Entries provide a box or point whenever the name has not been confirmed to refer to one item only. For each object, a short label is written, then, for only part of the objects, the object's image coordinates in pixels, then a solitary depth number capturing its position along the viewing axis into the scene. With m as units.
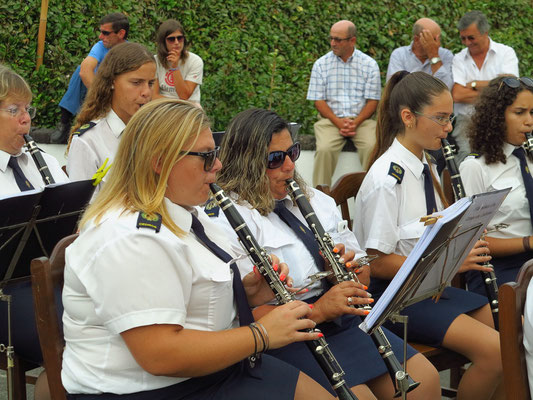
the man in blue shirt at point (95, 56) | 6.94
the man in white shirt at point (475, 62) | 7.61
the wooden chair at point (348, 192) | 4.32
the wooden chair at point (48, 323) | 2.64
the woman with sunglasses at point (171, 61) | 7.05
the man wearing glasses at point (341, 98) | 7.69
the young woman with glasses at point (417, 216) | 3.57
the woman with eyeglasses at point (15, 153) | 3.47
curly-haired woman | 4.28
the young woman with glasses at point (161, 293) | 2.30
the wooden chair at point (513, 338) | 2.79
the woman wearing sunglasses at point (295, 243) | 3.09
